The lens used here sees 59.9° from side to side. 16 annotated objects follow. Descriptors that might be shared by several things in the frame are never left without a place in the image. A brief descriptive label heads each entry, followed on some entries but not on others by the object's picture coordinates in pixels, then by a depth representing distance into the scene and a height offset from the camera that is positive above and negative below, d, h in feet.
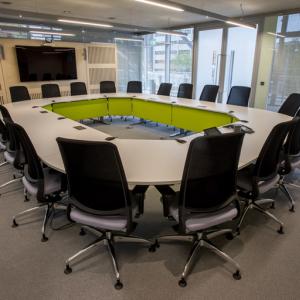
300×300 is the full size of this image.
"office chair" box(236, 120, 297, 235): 7.11 -2.90
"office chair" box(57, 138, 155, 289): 5.40 -2.57
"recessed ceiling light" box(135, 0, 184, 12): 12.42 +3.09
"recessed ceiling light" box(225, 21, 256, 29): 17.27 +2.94
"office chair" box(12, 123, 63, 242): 7.25 -3.30
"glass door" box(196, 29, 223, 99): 25.62 +1.23
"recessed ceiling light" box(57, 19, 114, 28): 17.62 +3.11
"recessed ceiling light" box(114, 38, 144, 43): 30.22 +3.35
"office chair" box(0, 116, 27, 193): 9.39 -3.03
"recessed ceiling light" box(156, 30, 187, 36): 23.68 +3.25
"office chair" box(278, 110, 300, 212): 9.02 -2.94
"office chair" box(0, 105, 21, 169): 9.96 -2.81
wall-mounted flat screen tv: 23.63 +0.55
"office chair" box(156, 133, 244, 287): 5.48 -2.60
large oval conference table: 7.10 -2.46
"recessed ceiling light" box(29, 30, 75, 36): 23.53 +3.22
